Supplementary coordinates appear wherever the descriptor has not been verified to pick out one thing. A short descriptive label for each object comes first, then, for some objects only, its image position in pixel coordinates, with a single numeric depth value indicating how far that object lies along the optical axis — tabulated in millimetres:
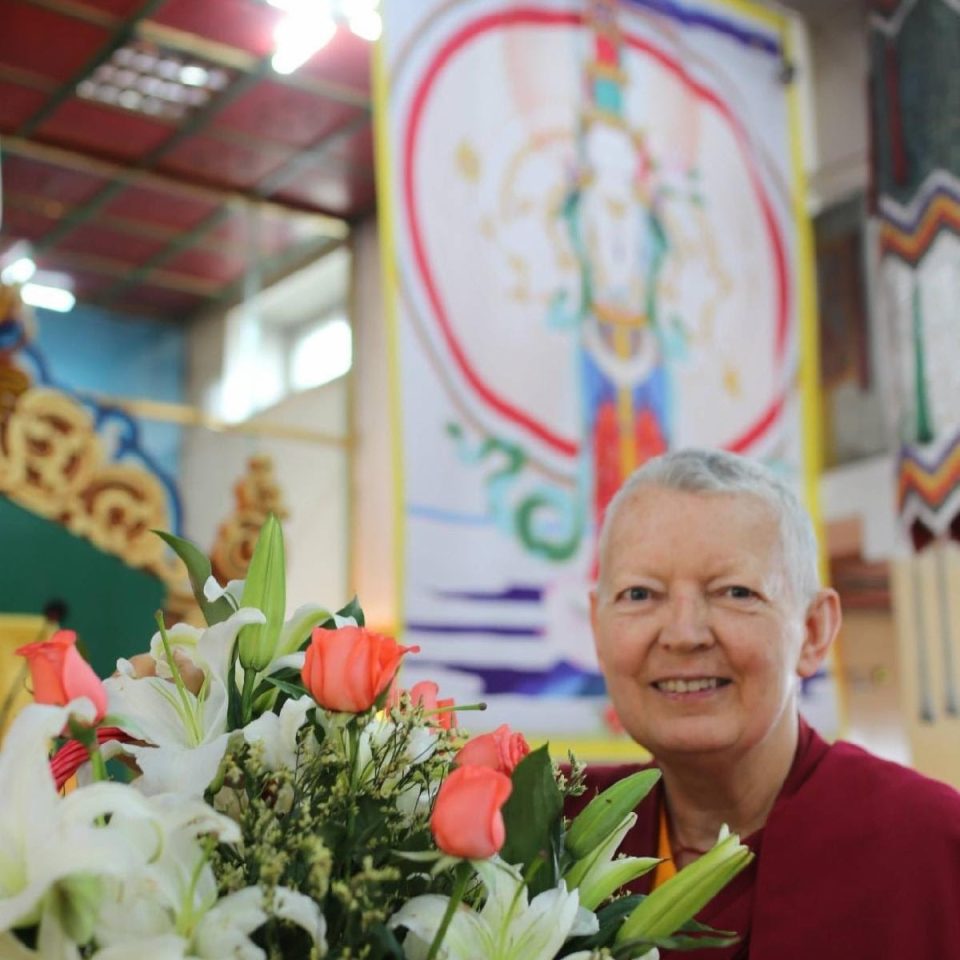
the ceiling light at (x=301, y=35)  6379
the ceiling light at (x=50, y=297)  7861
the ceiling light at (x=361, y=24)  6355
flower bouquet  650
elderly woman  1318
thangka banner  3363
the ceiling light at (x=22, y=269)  7730
